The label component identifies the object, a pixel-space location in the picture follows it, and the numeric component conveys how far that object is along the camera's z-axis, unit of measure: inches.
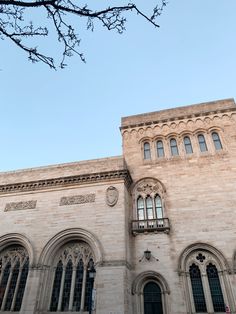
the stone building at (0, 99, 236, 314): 537.3
